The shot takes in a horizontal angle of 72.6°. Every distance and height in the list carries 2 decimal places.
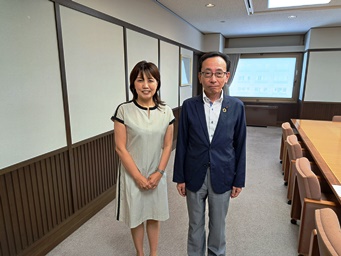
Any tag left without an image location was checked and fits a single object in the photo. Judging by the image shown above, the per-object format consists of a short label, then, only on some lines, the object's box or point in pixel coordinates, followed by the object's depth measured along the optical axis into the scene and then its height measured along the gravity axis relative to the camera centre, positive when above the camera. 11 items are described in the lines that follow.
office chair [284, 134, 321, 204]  2.42 -0.82
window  6.86 +0.05
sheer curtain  7.14 +0.47
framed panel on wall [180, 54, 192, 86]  4.88 +0.19
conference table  1.80 -0.74
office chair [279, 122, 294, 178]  3.17 -0.71
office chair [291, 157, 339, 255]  1.69 -0.88
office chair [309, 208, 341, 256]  0.89 -0.63
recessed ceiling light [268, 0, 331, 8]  3.59 +1.19
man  1.37 -0.42
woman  1.48 -0.45
